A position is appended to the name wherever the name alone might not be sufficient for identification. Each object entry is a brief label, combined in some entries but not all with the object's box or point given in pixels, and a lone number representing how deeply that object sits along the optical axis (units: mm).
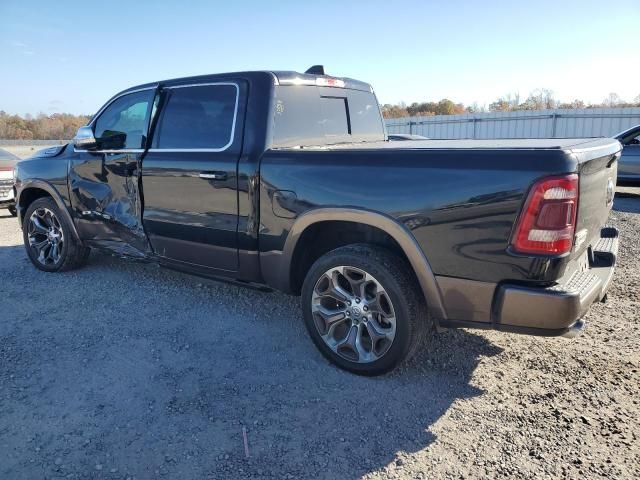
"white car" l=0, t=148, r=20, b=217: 9633
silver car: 10891
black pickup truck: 2559
